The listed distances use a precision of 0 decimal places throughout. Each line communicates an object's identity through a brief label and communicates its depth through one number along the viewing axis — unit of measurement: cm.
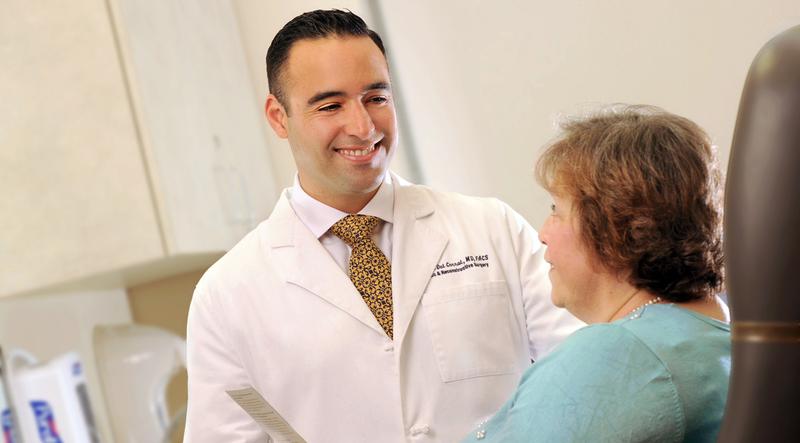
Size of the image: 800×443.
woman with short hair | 156
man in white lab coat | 206
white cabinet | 274
